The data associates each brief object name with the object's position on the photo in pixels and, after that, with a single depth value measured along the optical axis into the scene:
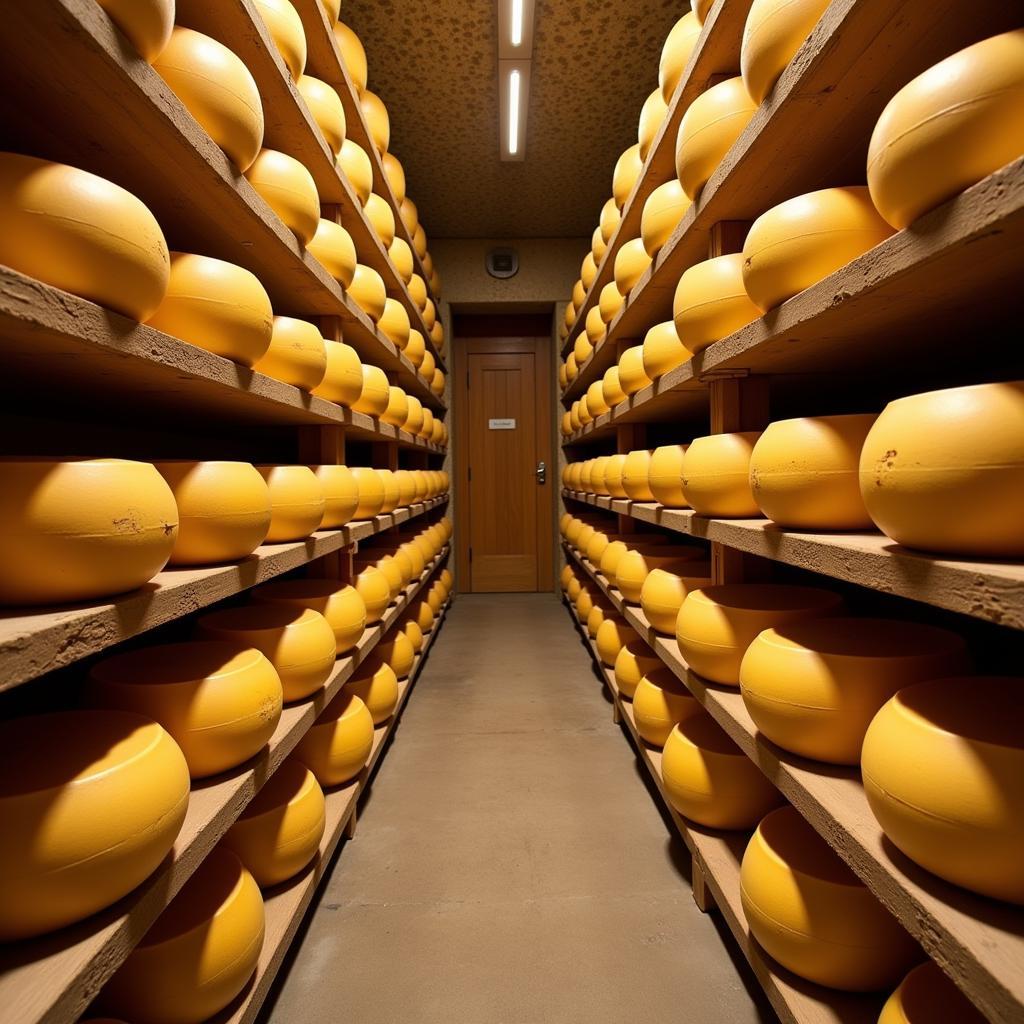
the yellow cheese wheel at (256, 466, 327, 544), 1.47
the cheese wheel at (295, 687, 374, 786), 1.76
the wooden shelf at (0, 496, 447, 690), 0.62
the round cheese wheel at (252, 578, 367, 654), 1.79
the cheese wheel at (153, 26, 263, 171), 1.12
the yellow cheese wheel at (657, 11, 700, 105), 1.92
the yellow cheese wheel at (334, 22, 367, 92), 2.48
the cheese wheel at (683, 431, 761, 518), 1.40
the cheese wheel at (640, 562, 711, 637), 1.85
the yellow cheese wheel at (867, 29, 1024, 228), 0.66
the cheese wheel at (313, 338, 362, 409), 1.90
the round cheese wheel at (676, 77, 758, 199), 1.49
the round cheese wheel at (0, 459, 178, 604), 0.71
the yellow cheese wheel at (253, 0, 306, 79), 1.58
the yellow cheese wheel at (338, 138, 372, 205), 2.26
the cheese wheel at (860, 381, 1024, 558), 0.65
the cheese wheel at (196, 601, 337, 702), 1.45
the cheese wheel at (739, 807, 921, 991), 0.99
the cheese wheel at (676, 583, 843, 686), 1.40
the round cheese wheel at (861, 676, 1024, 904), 0.66
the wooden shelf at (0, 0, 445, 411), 0.78
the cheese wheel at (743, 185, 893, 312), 1.04
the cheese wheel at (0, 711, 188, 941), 0.68
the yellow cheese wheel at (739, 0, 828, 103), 1.12
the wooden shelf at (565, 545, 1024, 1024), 0.60
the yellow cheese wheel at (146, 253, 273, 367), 1.11
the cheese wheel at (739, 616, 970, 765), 0.99
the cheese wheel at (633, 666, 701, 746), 1.93
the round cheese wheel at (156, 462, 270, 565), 1.10
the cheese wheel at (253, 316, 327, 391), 1.52
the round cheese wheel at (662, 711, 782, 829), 1.50
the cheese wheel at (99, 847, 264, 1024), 0.96
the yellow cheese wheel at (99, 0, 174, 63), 0.83
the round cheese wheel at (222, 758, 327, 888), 1.34
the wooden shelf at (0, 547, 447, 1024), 0.63
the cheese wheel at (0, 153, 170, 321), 0.71
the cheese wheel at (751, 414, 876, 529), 1.02
